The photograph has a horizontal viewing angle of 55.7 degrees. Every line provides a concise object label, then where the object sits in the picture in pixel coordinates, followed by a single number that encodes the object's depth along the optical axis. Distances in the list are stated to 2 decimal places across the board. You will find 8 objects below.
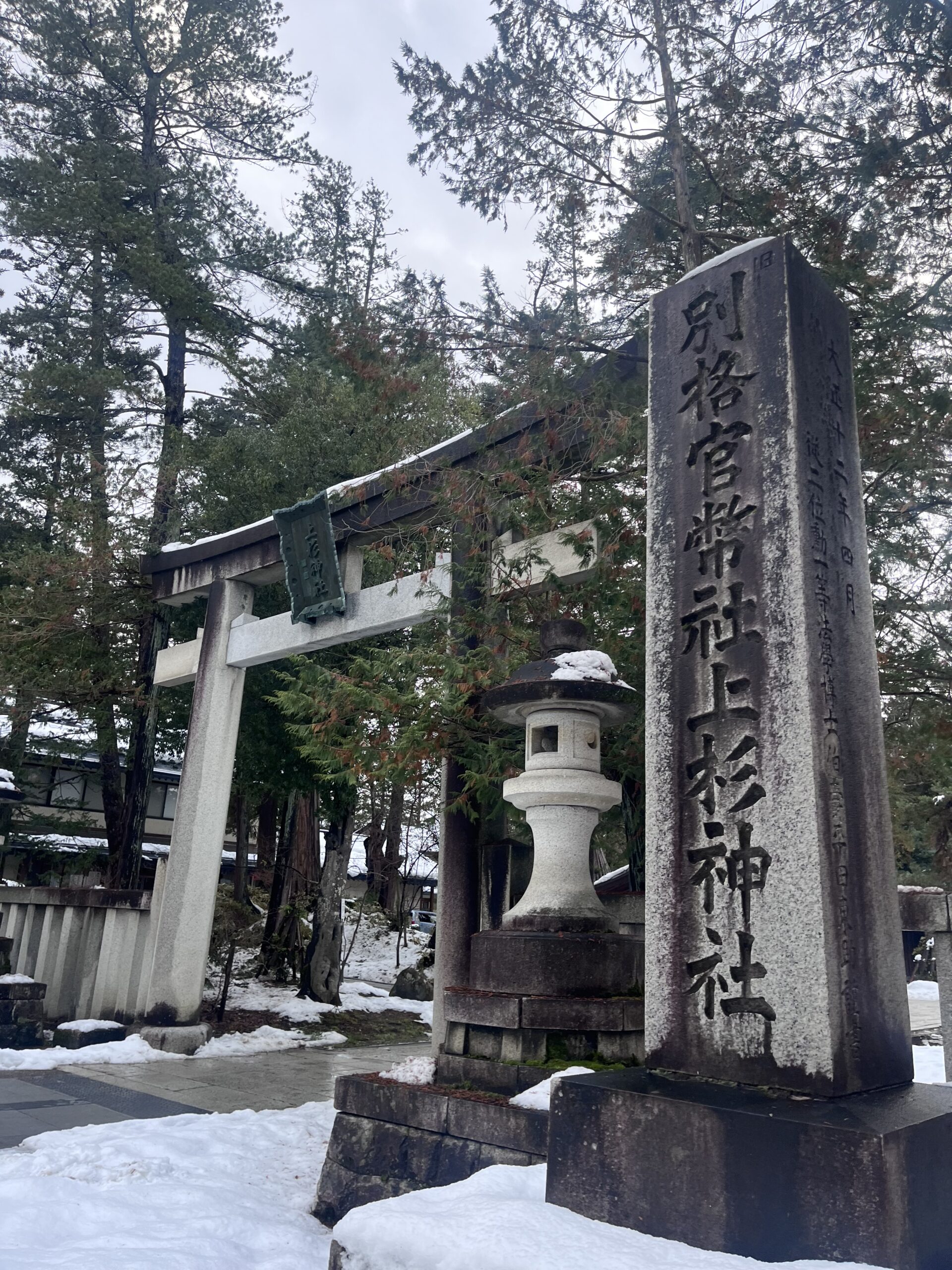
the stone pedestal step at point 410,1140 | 4.28
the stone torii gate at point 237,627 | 7.52
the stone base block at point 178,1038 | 9.49
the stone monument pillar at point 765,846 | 2.33
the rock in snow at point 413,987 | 15.70
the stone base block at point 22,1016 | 9.61
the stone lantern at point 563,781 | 5.05
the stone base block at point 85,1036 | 9.44
